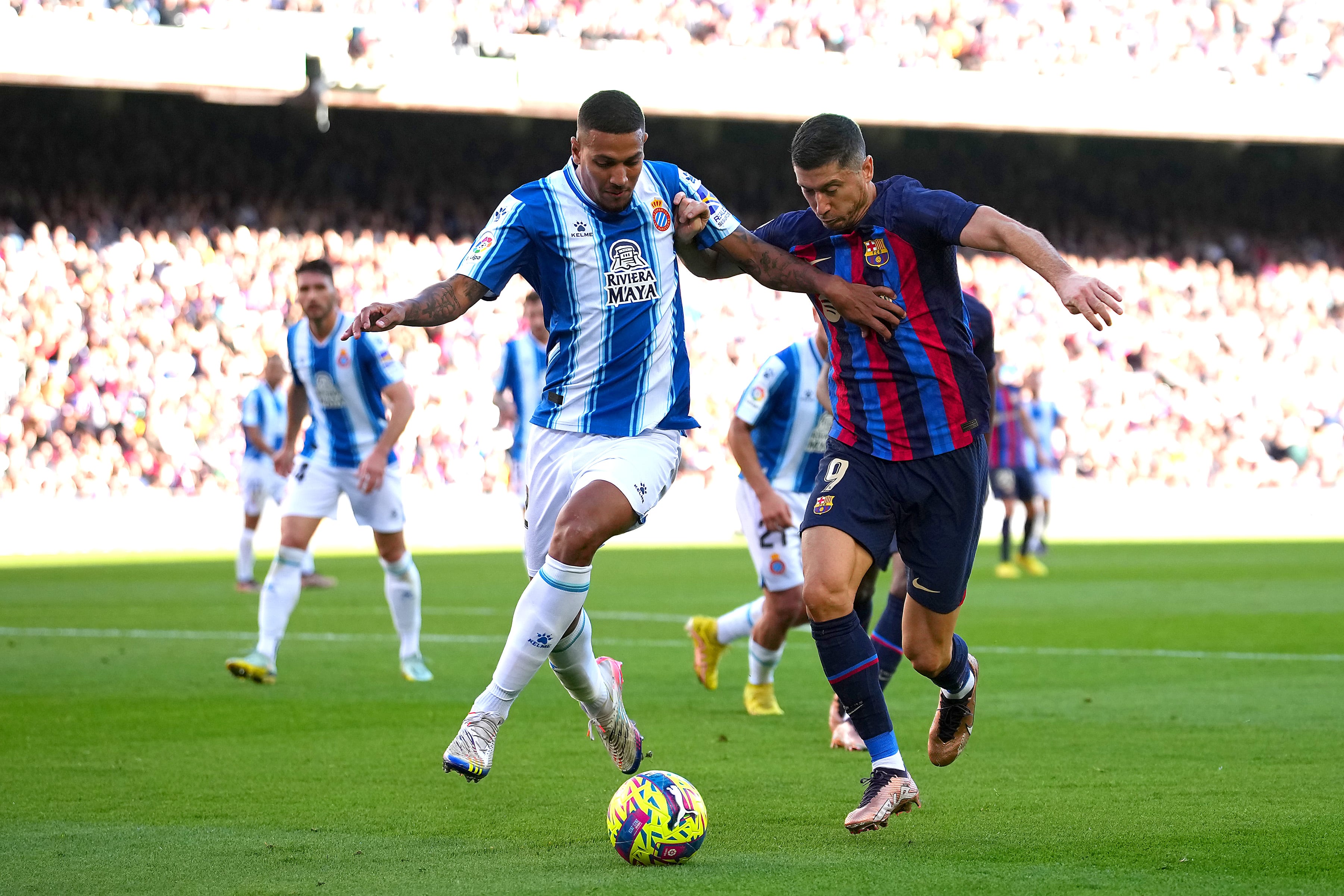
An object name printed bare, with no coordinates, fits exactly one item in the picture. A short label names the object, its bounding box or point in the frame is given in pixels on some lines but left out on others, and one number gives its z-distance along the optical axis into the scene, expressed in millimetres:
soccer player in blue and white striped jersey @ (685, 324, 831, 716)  15000
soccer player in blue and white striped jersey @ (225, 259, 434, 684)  17828
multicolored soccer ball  8859
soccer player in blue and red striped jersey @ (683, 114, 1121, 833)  9930
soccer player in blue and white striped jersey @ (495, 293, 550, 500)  21797
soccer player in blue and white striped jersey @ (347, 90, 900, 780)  10281
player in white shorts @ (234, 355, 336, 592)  31422
